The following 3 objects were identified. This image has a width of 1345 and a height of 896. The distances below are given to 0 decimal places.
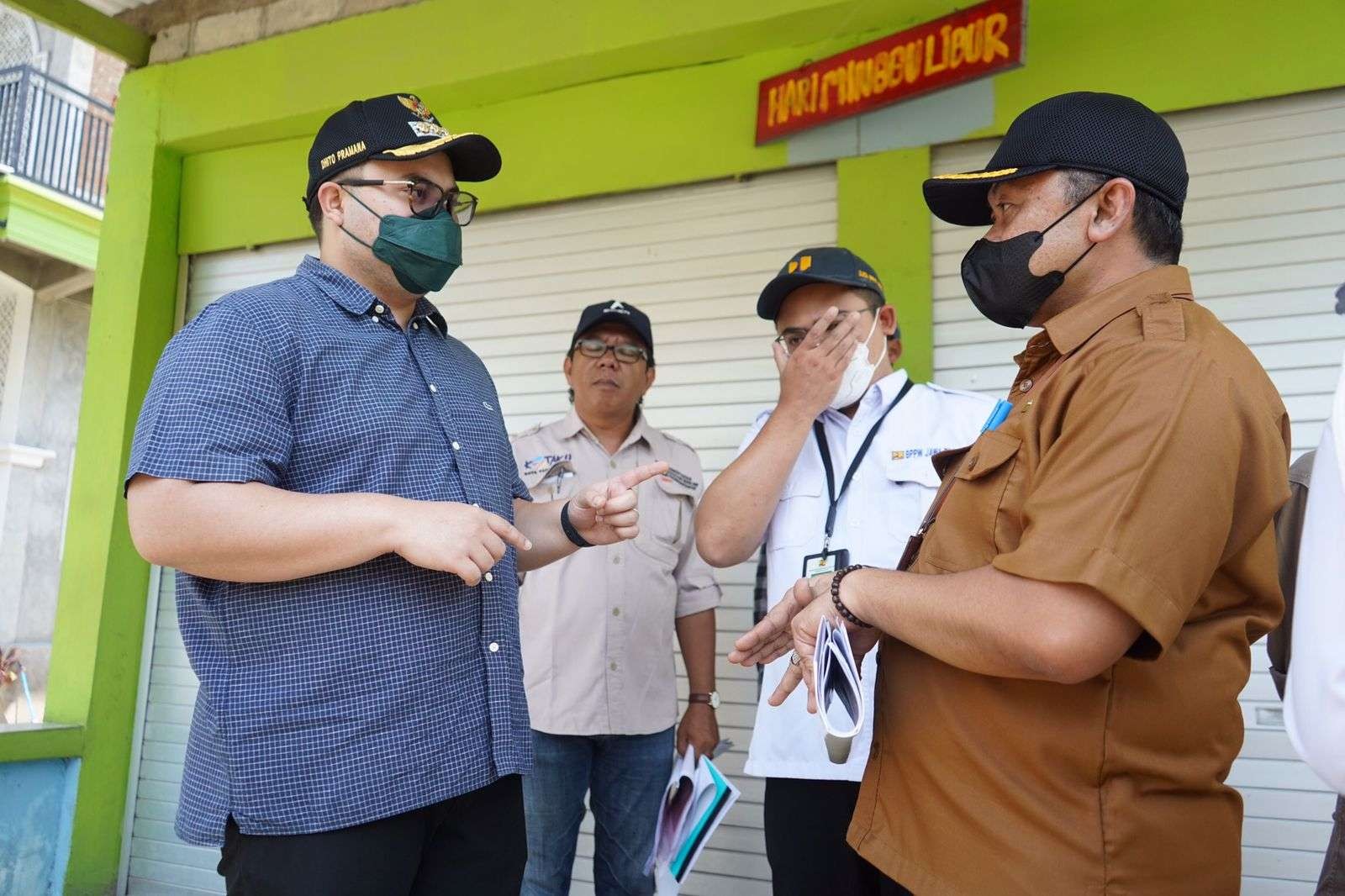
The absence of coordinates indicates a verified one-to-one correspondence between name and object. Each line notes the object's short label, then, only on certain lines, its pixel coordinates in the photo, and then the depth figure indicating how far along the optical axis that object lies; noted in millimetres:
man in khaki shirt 3602
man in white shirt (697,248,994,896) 2553
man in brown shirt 1402
